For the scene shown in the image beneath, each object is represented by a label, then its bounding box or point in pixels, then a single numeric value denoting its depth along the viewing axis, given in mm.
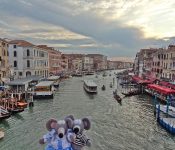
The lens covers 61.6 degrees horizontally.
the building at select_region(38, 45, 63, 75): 50796
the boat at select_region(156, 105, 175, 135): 13588
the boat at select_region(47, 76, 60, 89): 35281
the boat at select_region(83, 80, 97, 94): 29289
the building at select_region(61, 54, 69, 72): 71585
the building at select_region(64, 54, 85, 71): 86903
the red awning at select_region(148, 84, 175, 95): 21943
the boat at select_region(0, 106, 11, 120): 15156
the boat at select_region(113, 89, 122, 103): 23360
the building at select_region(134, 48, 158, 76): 44093
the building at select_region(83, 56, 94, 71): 101774
